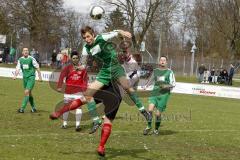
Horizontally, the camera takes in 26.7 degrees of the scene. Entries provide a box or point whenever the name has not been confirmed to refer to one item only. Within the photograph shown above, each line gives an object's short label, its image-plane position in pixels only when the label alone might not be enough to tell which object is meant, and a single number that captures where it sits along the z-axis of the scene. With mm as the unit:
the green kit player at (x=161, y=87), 13273
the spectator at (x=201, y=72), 46488
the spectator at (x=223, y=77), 46094
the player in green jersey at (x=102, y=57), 9430
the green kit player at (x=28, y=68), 16188
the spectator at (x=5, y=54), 49997
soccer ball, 9891
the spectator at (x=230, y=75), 43688
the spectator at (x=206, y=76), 47084
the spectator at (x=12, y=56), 50344
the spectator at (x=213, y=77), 46844
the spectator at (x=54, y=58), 46650
